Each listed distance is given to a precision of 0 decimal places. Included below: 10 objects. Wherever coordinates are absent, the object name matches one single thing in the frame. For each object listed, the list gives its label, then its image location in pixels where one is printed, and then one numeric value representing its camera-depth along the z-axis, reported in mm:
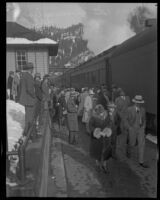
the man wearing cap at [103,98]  5908
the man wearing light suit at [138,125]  6402
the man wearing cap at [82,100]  6482
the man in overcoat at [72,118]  7013
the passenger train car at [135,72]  6250
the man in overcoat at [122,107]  6230
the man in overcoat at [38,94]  5567
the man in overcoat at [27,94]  5708
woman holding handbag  5957
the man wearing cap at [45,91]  5323
